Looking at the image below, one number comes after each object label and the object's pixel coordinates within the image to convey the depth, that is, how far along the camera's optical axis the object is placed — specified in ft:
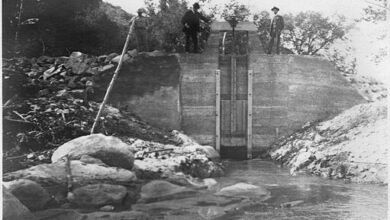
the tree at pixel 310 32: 104.99
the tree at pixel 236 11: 62.39
